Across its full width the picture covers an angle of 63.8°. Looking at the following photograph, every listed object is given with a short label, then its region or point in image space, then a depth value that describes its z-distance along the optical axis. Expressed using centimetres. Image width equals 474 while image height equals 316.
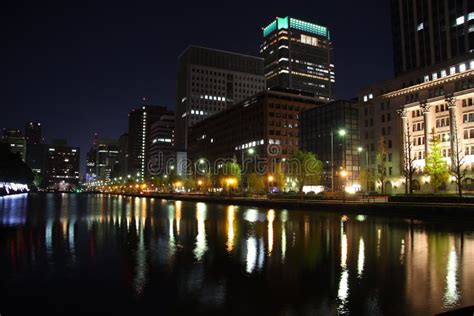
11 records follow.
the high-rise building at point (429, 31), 10689
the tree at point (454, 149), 7412
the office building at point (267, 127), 13750
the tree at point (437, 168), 6450
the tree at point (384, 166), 9247
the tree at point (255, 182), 10991
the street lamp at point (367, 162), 9584
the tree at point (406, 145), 8550
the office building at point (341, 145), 10750
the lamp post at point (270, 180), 11012
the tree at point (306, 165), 8175
